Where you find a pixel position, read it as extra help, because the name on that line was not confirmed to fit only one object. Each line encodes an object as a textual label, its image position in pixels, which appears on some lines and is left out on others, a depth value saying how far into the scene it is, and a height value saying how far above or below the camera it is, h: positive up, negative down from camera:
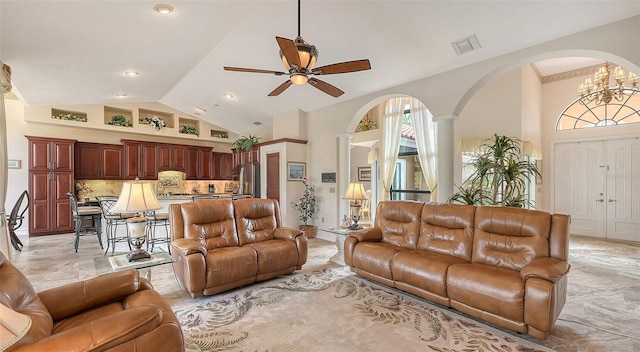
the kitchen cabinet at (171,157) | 8.67 +0.52
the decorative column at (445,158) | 4.43 +0.24
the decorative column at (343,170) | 6.16 +0.08
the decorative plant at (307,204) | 6.69 -0.70
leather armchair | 1.26 -0.77
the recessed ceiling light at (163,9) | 3.27 +1.89
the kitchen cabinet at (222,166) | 9.94 +0.28
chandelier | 4.96 +1.56
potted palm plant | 3.96 -0.07
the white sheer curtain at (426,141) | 6.05 +0.69
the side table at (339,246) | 4.44 -1.15
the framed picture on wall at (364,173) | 8.73 +0.01
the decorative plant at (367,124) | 7.71 +1.33
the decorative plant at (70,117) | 7.26 +1.46
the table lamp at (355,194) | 4.38 -0.31
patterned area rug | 2.32 -1.37
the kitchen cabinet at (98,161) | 7.55 +0.35
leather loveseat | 3.15 -0.89
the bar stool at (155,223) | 5.28 -0.93
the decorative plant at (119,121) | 8.07 +1.49
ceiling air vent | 3.65 +1.67
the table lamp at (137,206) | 2.73 -0.30
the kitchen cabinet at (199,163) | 9.22 +0.35
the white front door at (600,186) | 6.04 -0.29
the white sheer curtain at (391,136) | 6.58 +0.87
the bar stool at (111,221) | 5.11 -0.84
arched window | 6.08 +1.34
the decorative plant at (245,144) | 7.83 +0.83
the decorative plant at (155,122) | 8.57 +1.54
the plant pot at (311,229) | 6.65 -1.28
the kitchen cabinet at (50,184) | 6.74 -0.24
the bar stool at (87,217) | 5.30 -0.82
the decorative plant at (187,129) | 9.26 +1.44
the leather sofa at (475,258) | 2.35 -0.89
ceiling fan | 2.70 +1.09
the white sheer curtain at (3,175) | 3.59 -0.01
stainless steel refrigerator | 7.77 -0.14
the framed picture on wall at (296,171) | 6.75 +0.07
